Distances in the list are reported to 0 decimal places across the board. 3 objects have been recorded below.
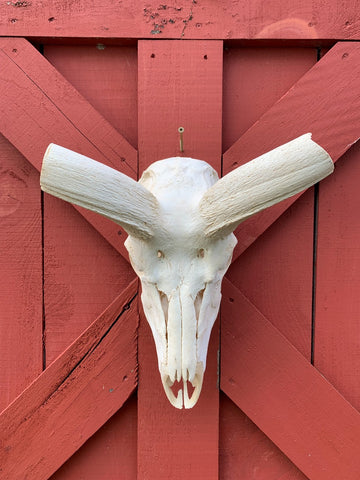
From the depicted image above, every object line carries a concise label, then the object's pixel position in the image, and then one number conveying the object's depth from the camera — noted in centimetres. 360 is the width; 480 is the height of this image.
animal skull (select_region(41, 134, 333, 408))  69
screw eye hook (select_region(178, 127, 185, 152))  100
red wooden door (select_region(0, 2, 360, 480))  110
